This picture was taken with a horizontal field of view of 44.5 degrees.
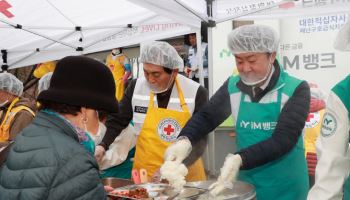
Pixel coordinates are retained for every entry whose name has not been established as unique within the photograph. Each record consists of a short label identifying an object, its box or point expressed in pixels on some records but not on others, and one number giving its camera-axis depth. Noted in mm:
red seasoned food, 1692
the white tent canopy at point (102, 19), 2682
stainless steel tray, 1721
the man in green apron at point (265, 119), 1830
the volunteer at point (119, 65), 5699
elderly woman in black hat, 1087
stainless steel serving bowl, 1618
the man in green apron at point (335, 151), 1379
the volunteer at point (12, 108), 3482
